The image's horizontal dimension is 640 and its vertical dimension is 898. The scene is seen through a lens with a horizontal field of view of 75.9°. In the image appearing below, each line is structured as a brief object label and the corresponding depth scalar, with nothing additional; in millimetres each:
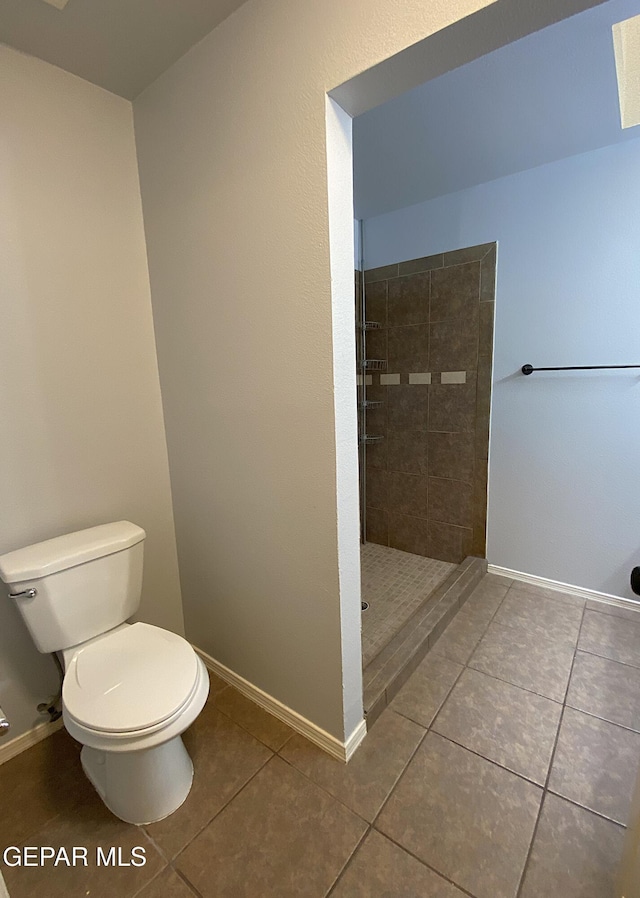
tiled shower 2465
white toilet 1128
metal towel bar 2139
